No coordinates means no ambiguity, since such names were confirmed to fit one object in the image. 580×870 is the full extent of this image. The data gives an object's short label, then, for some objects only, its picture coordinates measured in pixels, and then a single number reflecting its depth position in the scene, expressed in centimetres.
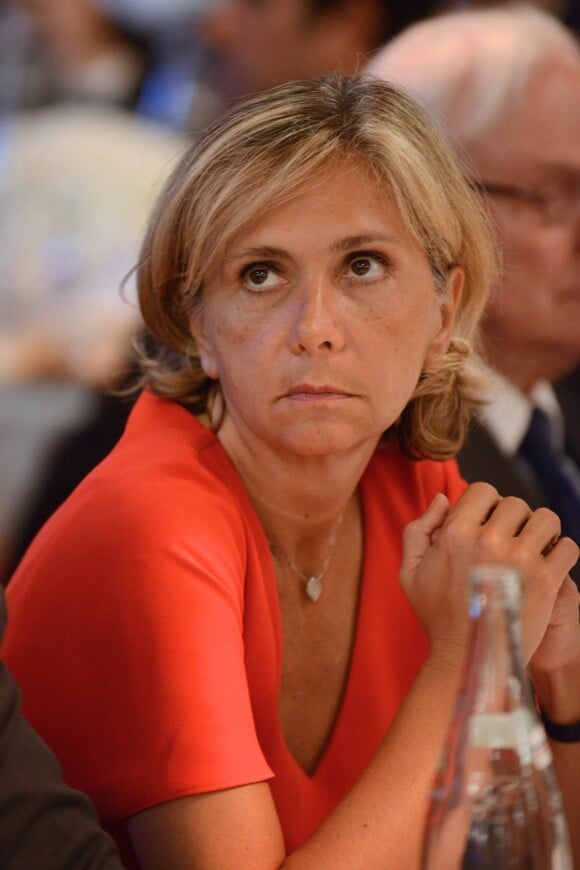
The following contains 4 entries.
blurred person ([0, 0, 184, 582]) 755
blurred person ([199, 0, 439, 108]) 743
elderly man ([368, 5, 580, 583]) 414
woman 235
